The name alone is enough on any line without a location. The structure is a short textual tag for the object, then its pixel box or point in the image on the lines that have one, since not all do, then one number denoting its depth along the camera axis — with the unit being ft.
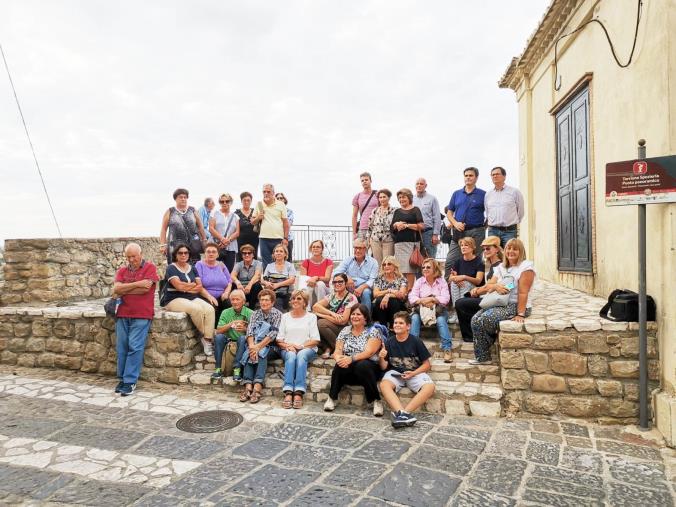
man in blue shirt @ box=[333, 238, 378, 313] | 21.06
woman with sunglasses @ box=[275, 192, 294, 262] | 28.14
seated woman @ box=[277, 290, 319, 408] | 17.57
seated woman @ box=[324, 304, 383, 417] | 16.69
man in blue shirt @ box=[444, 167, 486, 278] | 22.86
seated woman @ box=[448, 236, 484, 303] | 19.63
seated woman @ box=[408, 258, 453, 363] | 18.81
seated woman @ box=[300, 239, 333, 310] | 22.06
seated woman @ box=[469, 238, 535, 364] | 16.94
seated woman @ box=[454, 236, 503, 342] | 18.60
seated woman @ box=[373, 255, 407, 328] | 19.83
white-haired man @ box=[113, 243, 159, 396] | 19.48
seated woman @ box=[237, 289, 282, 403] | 18.40
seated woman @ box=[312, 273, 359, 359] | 19.44
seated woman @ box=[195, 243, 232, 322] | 21.59
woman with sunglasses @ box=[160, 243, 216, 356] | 20.79
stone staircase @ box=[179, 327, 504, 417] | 16.31
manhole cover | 15.29
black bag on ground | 15.12
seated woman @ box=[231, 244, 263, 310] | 22.21
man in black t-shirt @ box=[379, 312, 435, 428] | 16.02
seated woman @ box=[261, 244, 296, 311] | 22.02
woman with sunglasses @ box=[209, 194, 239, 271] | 24.82
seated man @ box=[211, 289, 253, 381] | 19.57
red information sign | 13.64
